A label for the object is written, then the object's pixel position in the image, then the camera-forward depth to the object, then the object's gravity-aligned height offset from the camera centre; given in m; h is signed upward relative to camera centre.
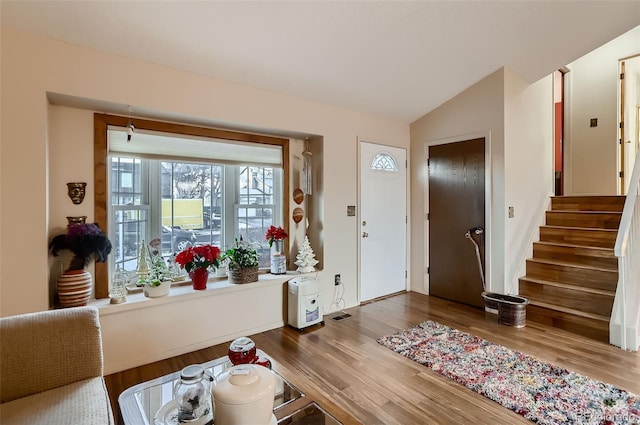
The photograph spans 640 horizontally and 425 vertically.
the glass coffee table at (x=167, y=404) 1.39 -0.89
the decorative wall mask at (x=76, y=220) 2.50 -0.07
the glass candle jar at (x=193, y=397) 1.39 -0.82
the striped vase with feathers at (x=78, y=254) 2.36 -0.32
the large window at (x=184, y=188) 2.78 +0.23
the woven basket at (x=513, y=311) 3.32 -1.04
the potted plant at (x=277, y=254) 3.50 -0.48
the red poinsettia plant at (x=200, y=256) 2.87 -0.41
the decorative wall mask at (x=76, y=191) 2.52 +0.16
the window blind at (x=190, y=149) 2.76 +0.60
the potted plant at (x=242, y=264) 3.14 -0.52
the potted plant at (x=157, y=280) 2.67 -0.58
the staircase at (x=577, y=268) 3.27 -0.64
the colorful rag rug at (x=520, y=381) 1.97 -1.21
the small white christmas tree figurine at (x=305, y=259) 3.60 -0.54
